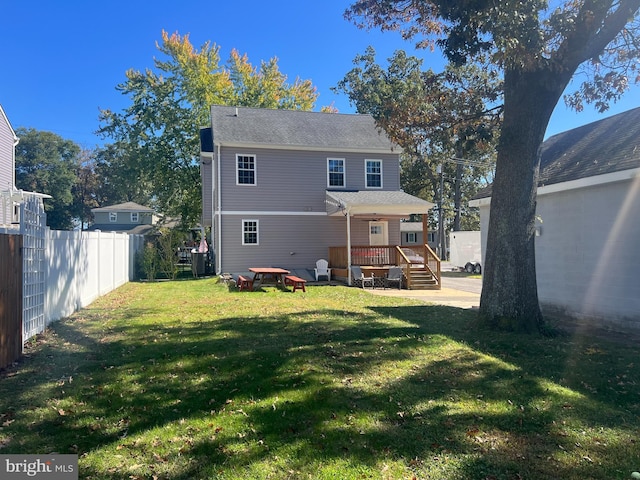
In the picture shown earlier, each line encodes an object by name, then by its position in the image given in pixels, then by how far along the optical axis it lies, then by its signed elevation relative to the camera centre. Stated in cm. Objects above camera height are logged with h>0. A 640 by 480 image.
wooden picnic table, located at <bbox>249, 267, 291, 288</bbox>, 1519 -92
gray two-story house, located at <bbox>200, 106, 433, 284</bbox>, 1878 +269
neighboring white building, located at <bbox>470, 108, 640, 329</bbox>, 834 +43
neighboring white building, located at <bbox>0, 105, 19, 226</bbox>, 1820 +408
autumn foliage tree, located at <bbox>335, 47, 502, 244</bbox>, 998 +324
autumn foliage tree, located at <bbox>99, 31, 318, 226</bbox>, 2875 +920
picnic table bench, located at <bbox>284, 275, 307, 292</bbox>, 1436 -113
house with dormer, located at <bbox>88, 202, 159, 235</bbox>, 4275 +375
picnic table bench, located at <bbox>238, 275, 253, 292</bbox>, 1478 -113
